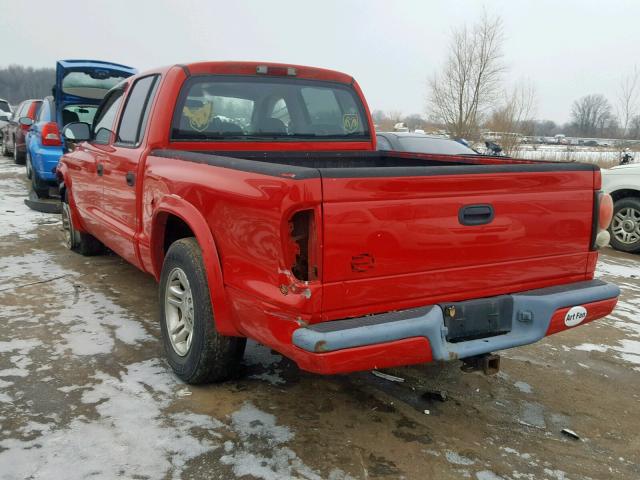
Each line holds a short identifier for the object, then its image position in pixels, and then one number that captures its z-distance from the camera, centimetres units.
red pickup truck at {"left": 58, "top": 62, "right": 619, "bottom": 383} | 229
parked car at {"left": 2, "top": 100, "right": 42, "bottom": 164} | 1191
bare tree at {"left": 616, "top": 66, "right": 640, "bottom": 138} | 2087
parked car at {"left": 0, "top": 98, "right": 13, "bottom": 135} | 2073
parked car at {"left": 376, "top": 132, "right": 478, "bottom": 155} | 830
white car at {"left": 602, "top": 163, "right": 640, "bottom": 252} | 784
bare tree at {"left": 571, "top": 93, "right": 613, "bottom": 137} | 5372
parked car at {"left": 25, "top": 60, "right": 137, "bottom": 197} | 891
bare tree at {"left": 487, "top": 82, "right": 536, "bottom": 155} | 2188
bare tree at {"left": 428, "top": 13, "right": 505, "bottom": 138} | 2673
